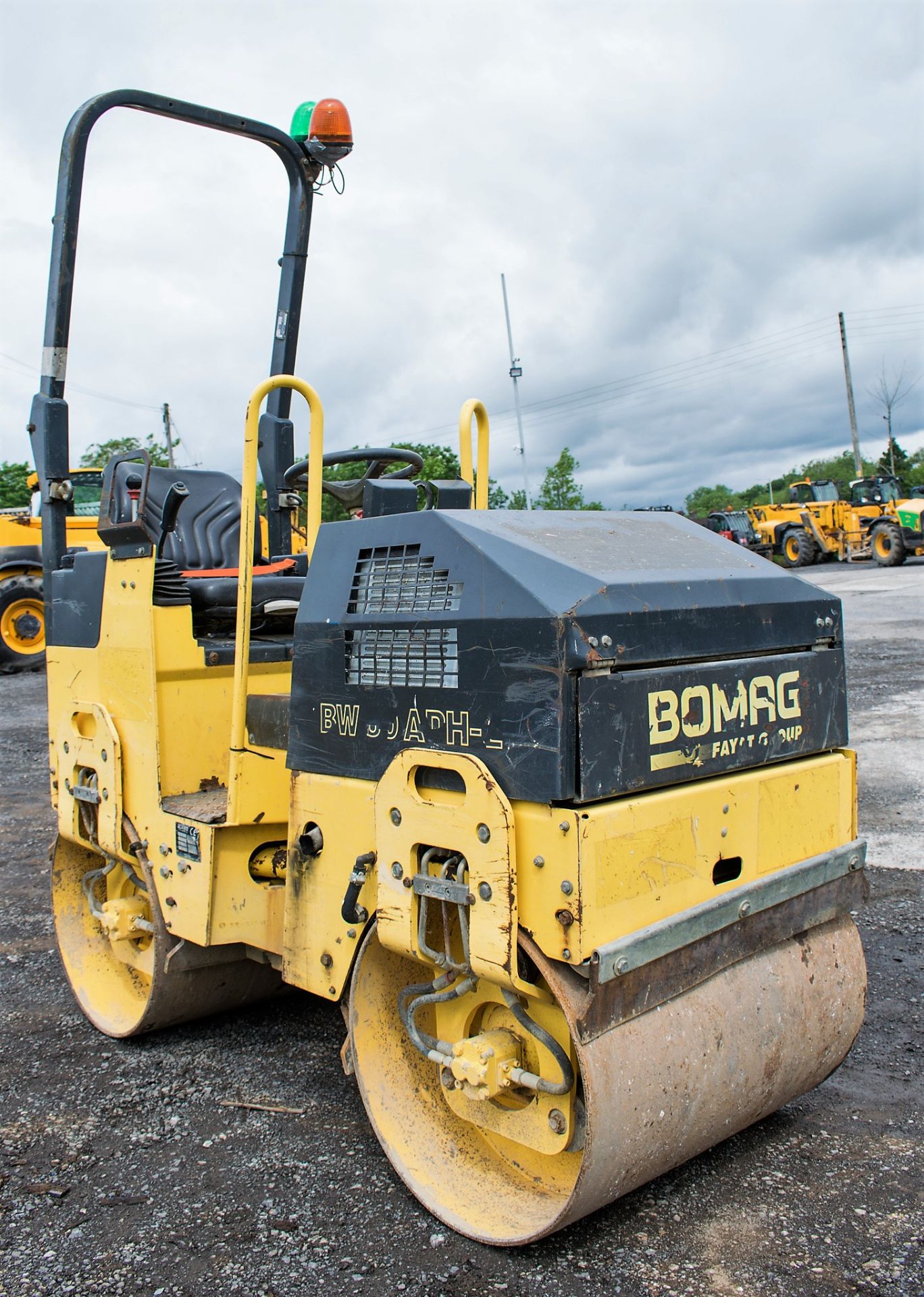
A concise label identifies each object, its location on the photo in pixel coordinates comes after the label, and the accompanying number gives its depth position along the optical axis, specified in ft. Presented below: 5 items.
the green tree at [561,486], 92.12
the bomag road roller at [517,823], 6.95
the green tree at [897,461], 169.17
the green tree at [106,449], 101.76
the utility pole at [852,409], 117.91
